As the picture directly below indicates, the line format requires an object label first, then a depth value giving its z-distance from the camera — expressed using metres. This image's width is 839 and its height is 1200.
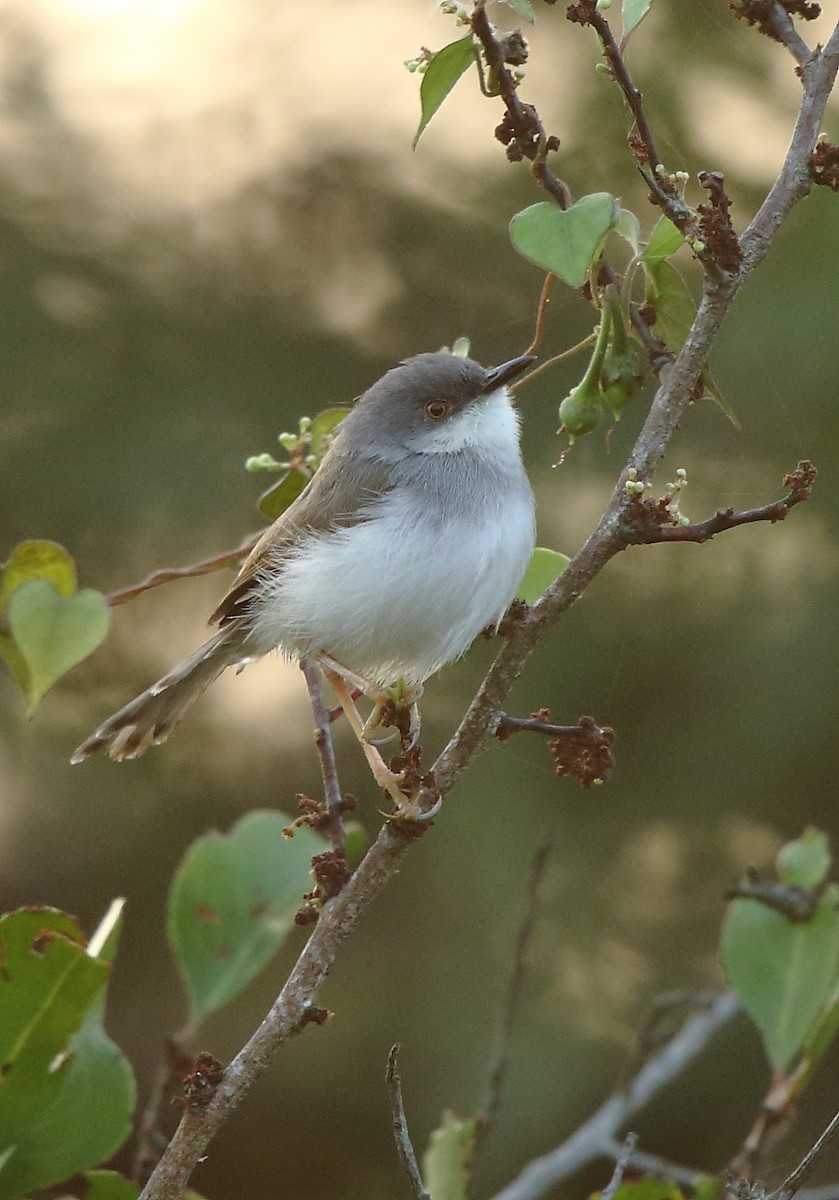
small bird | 5.64
